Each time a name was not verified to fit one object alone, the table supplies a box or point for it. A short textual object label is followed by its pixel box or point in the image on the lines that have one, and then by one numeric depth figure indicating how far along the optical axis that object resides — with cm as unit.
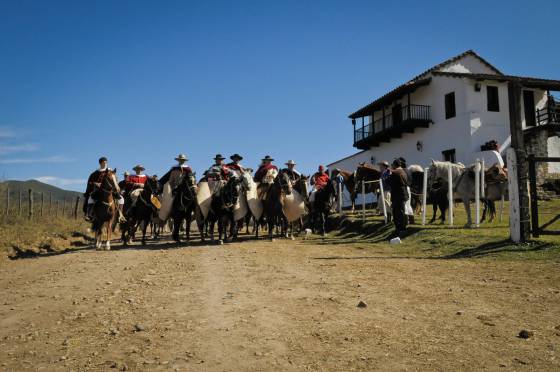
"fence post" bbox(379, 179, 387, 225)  1381
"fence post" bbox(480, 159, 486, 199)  1208
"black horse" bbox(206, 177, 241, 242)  1330
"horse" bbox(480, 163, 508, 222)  1232
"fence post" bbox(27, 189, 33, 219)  1939
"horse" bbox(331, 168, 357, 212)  2168
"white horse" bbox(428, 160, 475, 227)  1258
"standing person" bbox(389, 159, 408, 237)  1135
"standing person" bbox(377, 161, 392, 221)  1450
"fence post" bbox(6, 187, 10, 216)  1876
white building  2614
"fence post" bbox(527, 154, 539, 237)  869
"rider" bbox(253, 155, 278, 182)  1497
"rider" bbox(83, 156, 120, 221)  1248
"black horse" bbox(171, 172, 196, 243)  1352
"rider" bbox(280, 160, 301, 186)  1528
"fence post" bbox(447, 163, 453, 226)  1164
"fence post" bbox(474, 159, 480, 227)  1117
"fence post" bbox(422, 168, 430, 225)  1239
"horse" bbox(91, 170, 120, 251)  1238
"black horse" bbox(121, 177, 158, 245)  1386
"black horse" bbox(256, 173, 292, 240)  1382
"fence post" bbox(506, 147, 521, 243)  862
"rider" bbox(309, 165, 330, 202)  1669
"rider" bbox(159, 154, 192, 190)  1394
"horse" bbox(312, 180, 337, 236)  1534
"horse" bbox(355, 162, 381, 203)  2021
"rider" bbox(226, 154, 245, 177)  1466
